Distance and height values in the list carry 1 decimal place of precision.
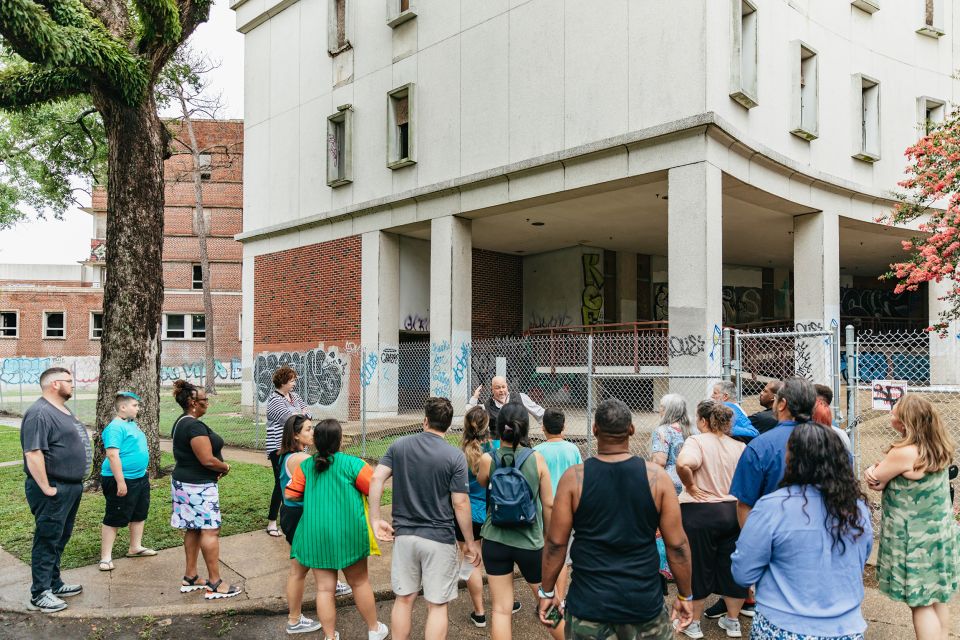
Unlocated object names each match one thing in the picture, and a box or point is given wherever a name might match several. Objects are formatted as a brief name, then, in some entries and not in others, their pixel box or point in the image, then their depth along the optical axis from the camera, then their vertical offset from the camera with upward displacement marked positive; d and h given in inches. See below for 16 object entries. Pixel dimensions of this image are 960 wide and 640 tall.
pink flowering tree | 485.7 +94.5
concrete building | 511.8 +160.8
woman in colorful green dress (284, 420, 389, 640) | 192.4 -51.1
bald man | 292.2 -24.1
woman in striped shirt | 305.0 -31.2
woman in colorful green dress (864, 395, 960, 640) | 160.4 -41.6
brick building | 1758.1 +113.4
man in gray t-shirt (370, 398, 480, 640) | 179.9 -46.3
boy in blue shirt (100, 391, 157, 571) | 255.9 -50.4
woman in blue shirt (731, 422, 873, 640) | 118.0 -35.0
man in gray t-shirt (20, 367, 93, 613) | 225.8 -44.3
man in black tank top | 131.0 -38.1
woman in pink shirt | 195.0 -45.9
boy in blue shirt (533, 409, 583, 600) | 199.9 -31.6
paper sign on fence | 290.8 -22.7
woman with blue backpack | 179.6 -45.1
